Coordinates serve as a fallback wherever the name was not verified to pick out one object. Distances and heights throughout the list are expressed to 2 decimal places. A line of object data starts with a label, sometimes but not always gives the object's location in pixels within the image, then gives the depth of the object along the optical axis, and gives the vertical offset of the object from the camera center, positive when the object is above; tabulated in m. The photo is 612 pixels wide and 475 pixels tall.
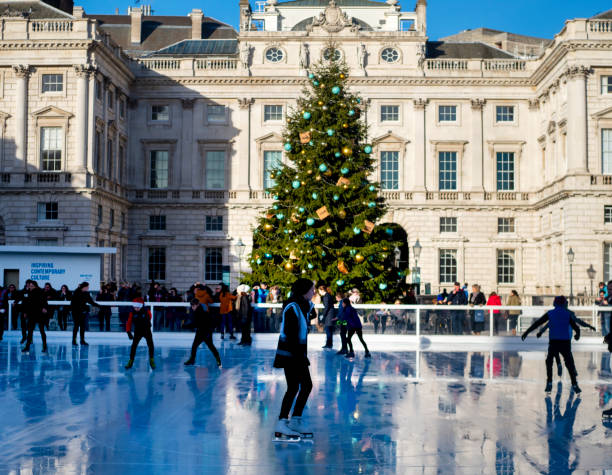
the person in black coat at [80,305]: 21.98 -0.55
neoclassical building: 50.53 +9.07
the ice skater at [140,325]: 16.33 -0.82
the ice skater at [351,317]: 19.53 -0.76
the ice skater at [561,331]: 14.26 -0.79
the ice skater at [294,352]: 9.59 -0.81
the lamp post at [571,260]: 40.97 +1.45
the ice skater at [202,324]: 17.03 -0.83
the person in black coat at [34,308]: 21.31 -0.62
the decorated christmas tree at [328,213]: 27.50 +2.62
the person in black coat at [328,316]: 22.52 -0.85
